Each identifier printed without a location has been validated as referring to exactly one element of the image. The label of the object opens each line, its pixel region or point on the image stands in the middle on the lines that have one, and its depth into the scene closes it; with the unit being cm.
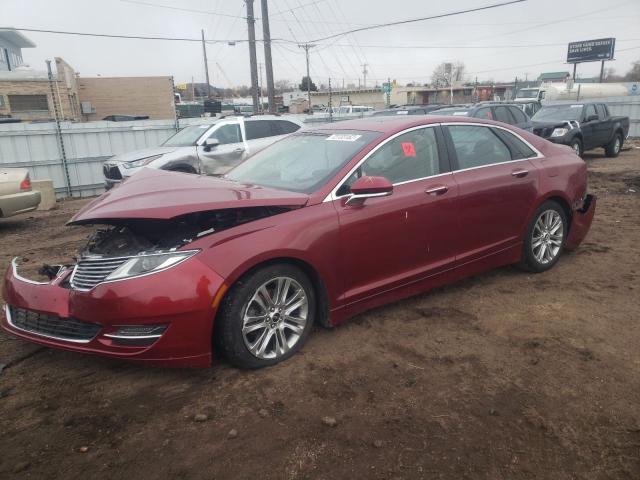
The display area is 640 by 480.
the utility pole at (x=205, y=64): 4894
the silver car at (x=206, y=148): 1000
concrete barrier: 1029
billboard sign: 5119
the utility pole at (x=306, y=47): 2653
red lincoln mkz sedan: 298
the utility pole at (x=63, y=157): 1198
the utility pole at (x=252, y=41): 1939
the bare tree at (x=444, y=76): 7095
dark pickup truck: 1345
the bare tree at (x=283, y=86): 8701
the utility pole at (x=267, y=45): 1964
